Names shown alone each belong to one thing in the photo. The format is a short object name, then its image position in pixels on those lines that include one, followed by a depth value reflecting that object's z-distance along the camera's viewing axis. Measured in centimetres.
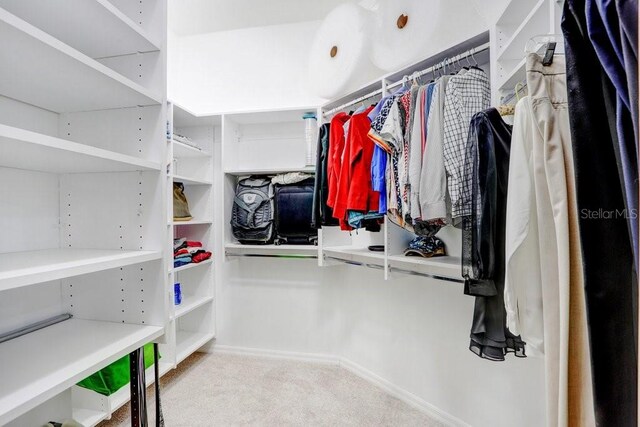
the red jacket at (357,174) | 172
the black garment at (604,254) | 46
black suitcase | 243
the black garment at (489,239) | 103
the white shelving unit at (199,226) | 267
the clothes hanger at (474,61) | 151
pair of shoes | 174
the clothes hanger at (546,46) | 72
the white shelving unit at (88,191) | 96
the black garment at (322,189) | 209
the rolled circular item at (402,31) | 159
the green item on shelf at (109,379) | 124
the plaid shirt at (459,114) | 130
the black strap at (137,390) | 111
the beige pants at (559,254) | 59
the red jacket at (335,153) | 194
